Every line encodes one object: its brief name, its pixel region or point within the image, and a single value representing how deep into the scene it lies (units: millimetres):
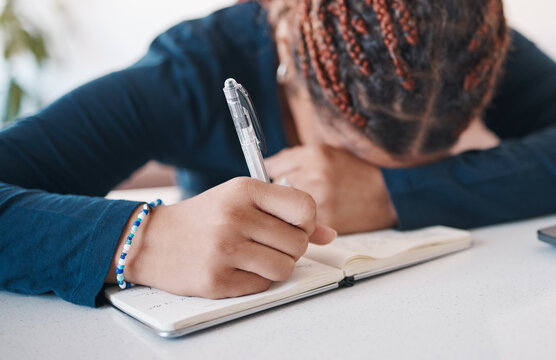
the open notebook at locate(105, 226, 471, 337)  396
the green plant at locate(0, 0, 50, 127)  2279
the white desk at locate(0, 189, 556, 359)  352
